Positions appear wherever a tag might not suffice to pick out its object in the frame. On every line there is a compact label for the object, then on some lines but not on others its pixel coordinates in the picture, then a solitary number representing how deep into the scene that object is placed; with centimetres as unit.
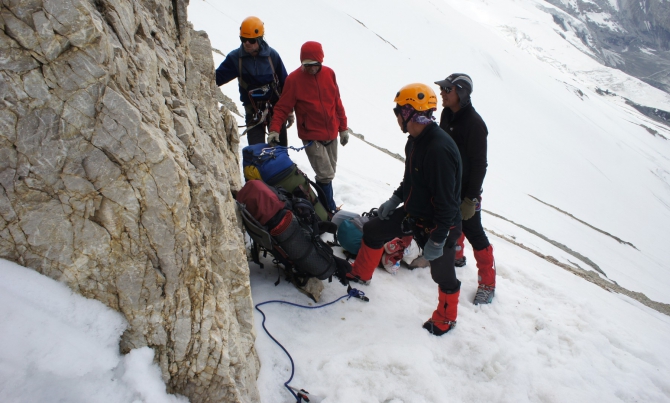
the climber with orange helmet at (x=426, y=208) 287
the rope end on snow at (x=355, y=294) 359
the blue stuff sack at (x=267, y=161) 389
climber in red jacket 408
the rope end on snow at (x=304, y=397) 250
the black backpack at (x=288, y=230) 313
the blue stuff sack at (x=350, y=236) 414
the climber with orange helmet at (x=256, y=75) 414
